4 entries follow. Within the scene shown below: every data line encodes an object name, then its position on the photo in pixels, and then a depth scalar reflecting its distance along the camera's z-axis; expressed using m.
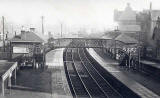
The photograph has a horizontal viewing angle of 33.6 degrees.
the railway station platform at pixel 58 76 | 26.70
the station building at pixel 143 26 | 52.53
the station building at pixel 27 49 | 40.72
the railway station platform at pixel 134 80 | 26.36
